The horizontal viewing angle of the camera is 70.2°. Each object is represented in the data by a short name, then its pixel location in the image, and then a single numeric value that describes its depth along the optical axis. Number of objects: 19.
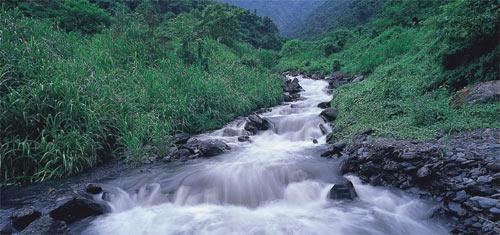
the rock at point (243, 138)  11.09
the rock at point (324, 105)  15.01
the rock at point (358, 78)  18.86
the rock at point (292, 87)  19.78
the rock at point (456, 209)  5.43
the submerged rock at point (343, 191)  6.82
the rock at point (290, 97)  17.35
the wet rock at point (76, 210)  6.24
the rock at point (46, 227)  5.34
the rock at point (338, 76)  22.97
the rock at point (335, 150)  9.03
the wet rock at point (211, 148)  9.61
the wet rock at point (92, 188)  7.18
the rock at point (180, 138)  10.24
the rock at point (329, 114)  12.59
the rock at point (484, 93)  8.36
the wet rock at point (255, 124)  12.01
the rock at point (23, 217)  5.73
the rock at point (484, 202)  5.05
